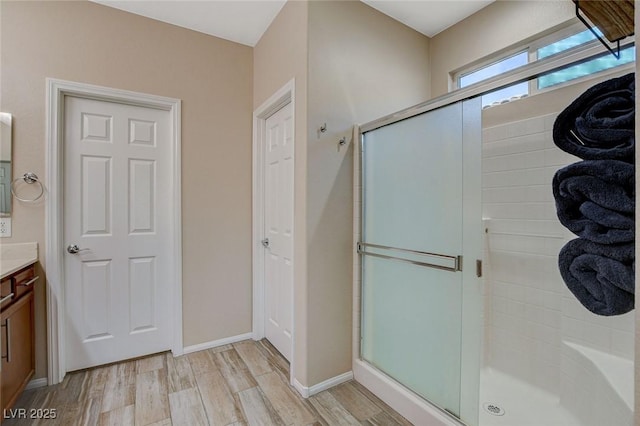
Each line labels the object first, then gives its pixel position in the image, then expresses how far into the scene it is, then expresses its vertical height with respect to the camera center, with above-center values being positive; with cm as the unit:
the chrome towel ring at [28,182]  195 +18
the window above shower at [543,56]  119 +108
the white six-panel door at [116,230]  219 -15
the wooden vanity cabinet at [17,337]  157 -71
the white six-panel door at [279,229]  233 -14
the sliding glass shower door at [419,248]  155 -21
